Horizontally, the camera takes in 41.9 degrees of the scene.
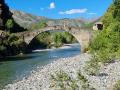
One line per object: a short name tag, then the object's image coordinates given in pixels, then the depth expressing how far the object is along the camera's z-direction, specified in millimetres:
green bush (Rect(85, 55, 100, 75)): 15007
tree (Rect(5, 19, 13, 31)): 44999
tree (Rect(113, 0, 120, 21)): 25894
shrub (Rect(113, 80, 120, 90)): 9333
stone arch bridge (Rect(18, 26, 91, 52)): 38521
